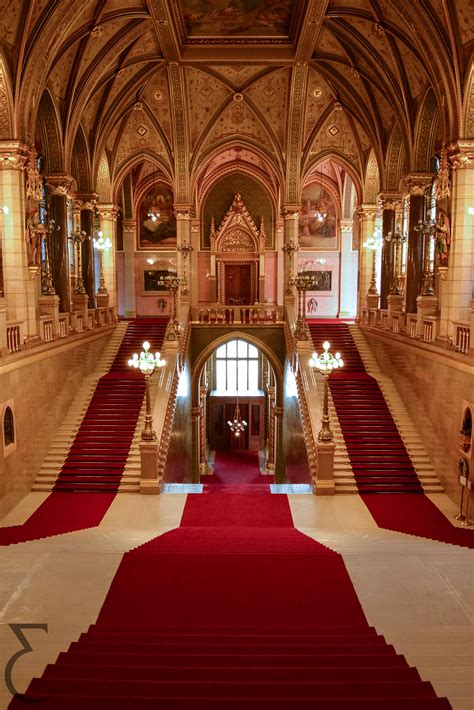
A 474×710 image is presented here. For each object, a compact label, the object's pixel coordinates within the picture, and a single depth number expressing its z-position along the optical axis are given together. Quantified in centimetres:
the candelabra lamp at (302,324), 1686
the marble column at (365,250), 2170
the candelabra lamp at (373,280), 2105
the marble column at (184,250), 2097
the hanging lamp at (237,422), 2500
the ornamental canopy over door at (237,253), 2700
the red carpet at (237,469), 2345
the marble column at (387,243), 1944
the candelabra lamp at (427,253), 1524
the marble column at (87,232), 1953
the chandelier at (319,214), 2739
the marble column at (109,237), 2161
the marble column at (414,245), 1683
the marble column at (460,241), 1264
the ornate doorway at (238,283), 2748
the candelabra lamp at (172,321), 1689
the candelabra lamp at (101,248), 2034
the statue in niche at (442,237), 1314
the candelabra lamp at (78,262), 1905
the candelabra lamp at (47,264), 1547
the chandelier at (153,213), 2762
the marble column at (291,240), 2097
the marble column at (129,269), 2754
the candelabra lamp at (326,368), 1252
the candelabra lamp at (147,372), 1282
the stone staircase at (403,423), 1320
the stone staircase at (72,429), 1321
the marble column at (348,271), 2706
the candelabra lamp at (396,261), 1947
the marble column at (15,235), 1255
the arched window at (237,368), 2895
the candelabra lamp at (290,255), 2075
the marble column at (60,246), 1703
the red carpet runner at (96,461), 1095
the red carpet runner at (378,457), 1098
